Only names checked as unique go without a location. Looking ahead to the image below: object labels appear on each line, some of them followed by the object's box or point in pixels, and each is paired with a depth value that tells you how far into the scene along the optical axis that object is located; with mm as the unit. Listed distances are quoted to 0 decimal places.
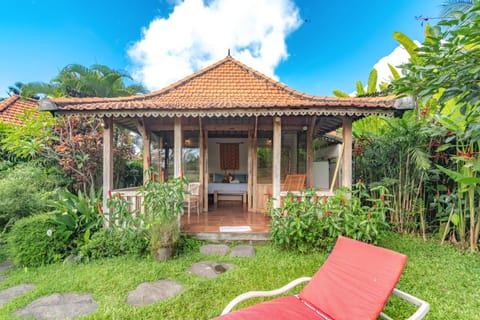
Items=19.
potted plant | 4270
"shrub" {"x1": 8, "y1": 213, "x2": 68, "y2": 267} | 4203
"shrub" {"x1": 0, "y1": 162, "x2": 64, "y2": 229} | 5129
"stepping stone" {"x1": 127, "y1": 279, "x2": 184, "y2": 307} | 3049
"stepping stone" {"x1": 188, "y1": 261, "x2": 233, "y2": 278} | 3762
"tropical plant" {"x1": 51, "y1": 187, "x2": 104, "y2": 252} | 4543
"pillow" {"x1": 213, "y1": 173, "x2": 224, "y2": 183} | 9331
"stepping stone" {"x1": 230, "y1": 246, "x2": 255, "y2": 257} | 4449
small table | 8359
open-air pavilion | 4805
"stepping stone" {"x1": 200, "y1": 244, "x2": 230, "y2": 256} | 4574
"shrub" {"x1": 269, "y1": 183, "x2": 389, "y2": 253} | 4293
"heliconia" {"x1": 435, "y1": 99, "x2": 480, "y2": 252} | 4005
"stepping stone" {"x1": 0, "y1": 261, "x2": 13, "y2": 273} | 4215
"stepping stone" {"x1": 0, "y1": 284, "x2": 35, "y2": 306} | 3212
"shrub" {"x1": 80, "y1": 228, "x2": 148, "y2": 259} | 4363
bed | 8422
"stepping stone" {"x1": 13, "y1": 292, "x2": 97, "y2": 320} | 2779
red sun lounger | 2127
